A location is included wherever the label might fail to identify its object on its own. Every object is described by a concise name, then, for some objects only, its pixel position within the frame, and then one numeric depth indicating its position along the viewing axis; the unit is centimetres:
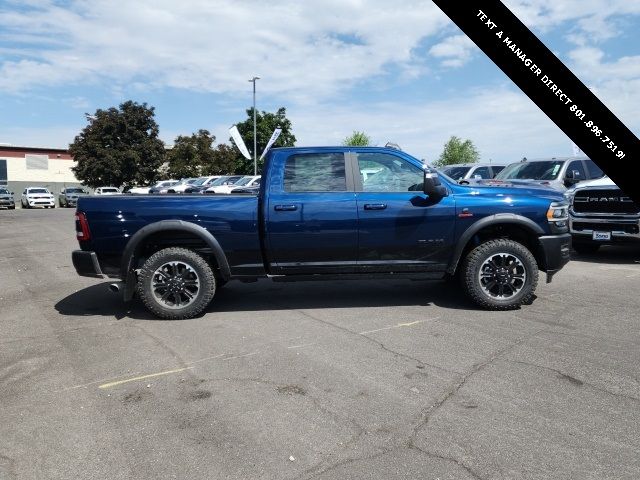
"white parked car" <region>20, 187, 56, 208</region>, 3675
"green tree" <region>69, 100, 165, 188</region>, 4491
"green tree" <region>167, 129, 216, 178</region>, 5181
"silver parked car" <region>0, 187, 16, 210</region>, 3572
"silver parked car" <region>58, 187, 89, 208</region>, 3803
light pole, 3838
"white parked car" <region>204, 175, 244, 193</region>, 2923
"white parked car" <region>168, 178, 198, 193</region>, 3672
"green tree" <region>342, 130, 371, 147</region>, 6524
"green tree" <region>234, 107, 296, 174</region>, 4997
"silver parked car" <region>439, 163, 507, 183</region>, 1560
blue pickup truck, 559
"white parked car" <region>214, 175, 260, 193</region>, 2832
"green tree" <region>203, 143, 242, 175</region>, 5291
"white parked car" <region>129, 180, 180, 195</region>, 3617
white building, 6075
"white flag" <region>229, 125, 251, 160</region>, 4142
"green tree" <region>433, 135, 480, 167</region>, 7769
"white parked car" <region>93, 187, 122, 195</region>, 3709
